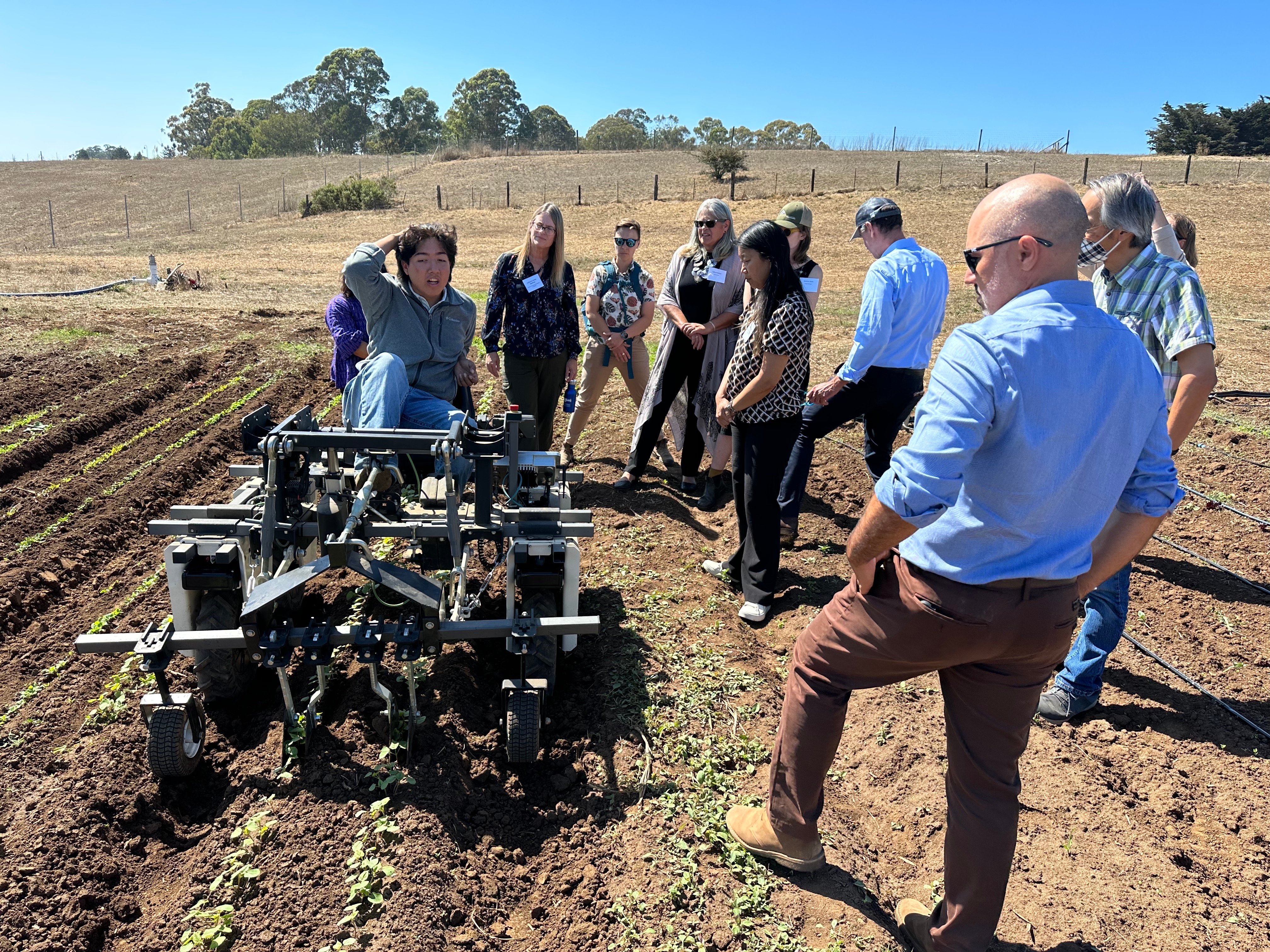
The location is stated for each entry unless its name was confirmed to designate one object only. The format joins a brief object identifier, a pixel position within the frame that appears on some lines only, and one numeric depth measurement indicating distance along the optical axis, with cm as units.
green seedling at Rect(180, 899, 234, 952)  251
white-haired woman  574
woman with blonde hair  582
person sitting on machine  443
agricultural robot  309
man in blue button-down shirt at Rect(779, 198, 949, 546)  461
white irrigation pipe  1655
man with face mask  337
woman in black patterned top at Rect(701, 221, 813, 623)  404
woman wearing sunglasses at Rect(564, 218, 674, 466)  641
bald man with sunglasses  193
